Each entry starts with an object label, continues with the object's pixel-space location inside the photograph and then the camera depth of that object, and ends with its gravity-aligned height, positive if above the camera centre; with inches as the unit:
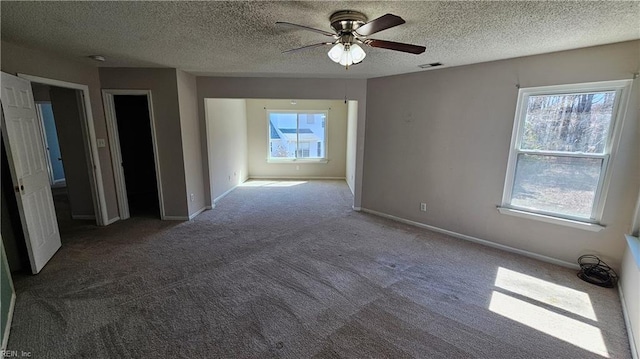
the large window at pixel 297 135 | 300.7 -0.2
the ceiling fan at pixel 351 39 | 76.7 +29.2
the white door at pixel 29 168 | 99.7 -14.8
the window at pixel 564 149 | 106.3 -4.9
